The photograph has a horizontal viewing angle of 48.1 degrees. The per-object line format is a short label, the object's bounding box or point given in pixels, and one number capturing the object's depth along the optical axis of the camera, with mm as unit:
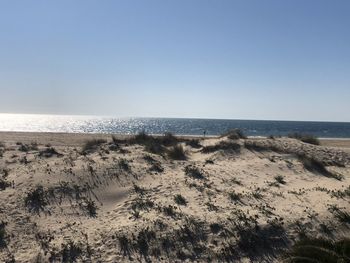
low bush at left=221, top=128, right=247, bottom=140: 25494
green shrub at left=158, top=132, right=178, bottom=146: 24862
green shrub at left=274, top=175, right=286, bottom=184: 16169
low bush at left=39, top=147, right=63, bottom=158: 18141
